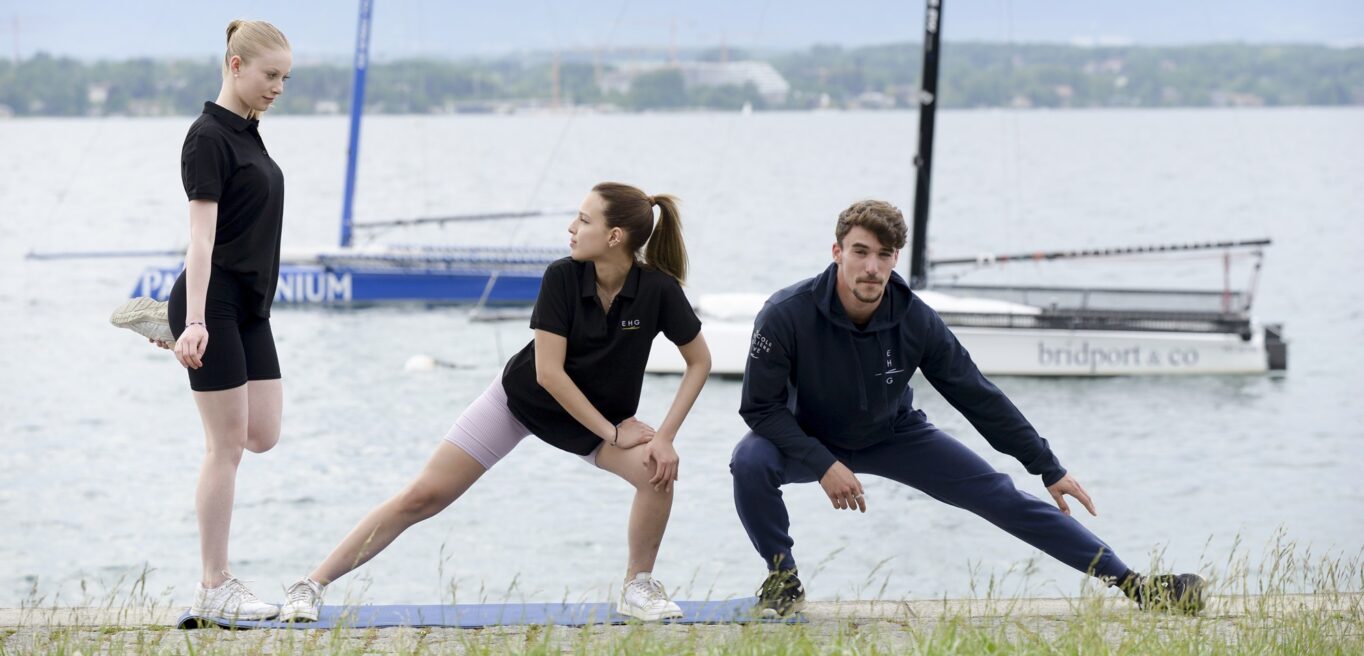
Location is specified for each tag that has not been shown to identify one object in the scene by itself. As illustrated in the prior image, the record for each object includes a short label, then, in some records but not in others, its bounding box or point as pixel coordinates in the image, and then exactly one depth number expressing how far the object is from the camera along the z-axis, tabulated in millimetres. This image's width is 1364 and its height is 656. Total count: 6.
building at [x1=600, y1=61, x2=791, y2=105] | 69437
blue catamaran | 59312
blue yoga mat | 9680
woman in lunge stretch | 9836
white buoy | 49656
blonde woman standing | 9344
